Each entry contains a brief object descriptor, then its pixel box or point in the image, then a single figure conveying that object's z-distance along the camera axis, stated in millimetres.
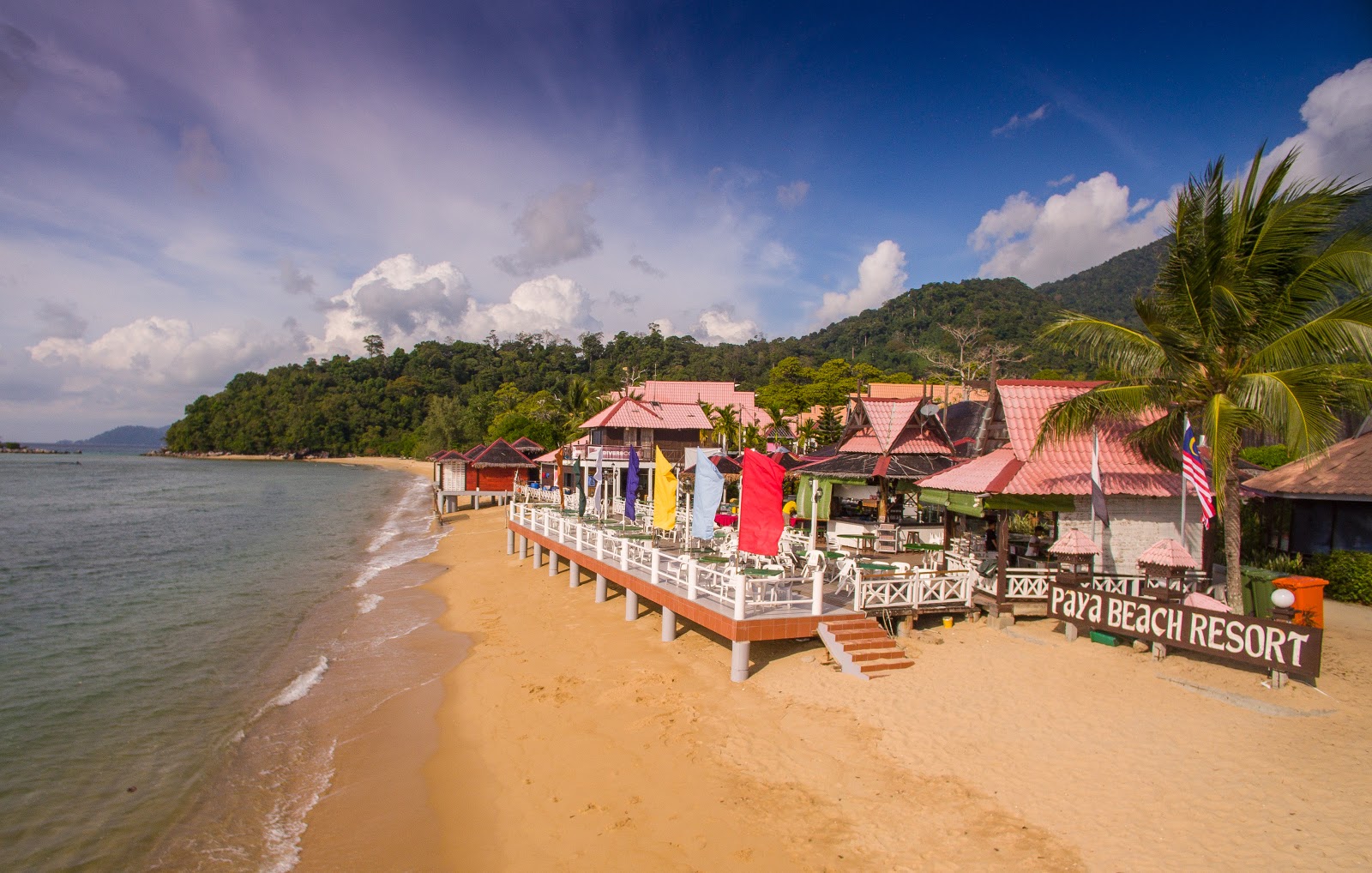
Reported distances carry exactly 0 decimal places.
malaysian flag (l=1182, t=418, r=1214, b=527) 11977
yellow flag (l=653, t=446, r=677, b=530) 16078
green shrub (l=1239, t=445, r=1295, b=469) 26500
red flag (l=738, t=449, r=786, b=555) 12398
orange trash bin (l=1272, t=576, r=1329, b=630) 11016
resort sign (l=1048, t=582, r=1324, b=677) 9828
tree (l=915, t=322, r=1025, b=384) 52656
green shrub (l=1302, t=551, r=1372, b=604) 16391
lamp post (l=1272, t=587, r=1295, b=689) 10078
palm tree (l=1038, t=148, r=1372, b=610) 11469
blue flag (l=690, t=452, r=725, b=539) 14078
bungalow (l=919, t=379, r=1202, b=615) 14039
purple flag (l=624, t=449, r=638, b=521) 20188
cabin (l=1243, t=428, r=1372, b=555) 17047
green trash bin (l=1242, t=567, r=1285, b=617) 12117
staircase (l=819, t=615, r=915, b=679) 11664
